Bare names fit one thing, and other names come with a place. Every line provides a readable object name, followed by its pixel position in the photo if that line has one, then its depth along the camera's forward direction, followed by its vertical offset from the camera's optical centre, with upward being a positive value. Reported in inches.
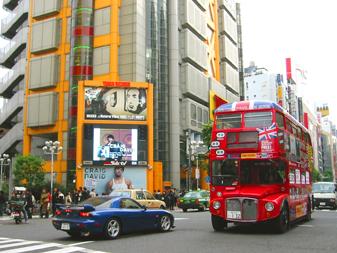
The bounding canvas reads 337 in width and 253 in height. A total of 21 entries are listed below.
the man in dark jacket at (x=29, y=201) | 886.4 -46.4
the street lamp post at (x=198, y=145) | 1627.0 +155.6
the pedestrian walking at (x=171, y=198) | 1277.1 -62.1
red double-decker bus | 506.6 +15.2
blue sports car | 447.5 -44.7
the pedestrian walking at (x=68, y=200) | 1043.2 -53.1
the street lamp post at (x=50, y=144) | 1278.3 +112.8
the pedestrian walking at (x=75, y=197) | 1023.5 -44.7
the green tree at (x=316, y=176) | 4004.2 +8.4
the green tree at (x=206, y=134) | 1756.8 +195.4
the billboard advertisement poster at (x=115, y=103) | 1577.3 +299.1
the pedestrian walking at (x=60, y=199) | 951.6 -46.0
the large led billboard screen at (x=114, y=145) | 1537.9 +131.9
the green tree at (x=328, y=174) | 5740.2 +39.2
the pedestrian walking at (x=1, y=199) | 944.5 -45.4
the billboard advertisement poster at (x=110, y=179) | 1526.8 +1.0
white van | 1137.4 -49.3
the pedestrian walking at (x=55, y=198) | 950.1 -43.4
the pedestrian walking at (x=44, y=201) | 924.0 -50.0
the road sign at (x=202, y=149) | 1382.9 +100.9
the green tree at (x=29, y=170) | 1508.4 +37.1
